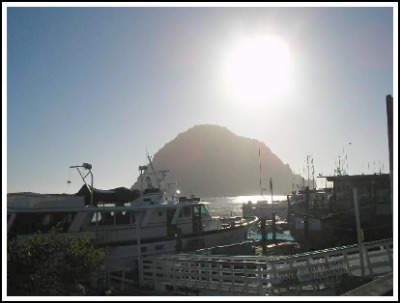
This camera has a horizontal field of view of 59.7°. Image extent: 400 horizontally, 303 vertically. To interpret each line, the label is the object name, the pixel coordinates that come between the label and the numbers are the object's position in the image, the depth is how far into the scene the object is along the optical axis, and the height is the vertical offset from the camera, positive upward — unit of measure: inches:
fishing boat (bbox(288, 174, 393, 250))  1113.4 -186.8
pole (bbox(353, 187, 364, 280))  491.9 -122.8
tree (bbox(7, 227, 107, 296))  411.2 -125.3
